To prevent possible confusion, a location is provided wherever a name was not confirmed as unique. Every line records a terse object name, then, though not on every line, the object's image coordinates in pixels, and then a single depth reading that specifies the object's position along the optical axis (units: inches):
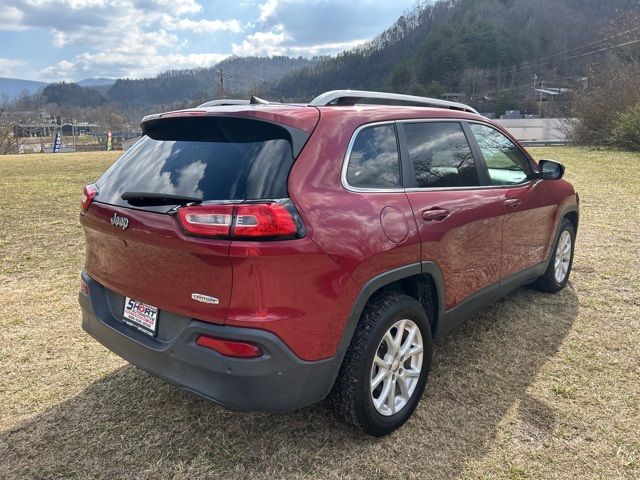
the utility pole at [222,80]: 2063.2
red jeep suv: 84.7
